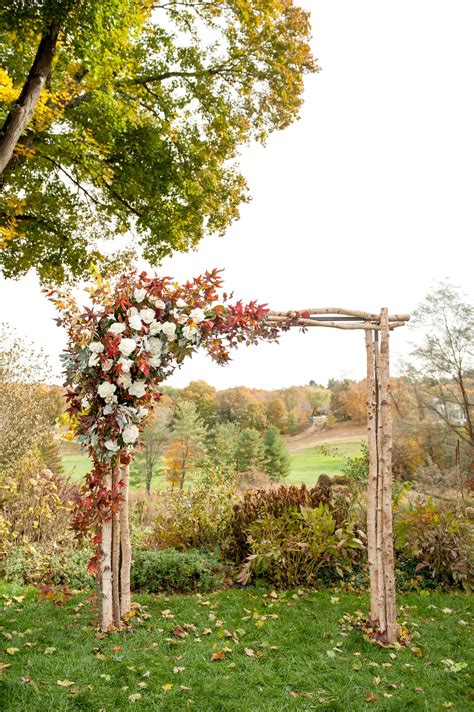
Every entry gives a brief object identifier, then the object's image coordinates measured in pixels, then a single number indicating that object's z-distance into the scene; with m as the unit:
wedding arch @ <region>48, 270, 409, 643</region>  4.00
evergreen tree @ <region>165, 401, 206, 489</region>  16.09
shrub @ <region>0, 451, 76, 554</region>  6.77
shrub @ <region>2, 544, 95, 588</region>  5.75
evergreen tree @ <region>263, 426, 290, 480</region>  17.11
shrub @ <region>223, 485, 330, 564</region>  6.27
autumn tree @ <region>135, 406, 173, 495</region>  16.03
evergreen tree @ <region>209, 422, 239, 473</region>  16.00
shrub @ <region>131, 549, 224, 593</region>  5.59
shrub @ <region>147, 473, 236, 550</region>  6.74
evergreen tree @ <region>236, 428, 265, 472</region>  16.66
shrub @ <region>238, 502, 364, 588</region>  5.66
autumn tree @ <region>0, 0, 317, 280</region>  9.50
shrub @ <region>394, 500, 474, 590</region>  5.89
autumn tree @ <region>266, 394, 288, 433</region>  19.34
